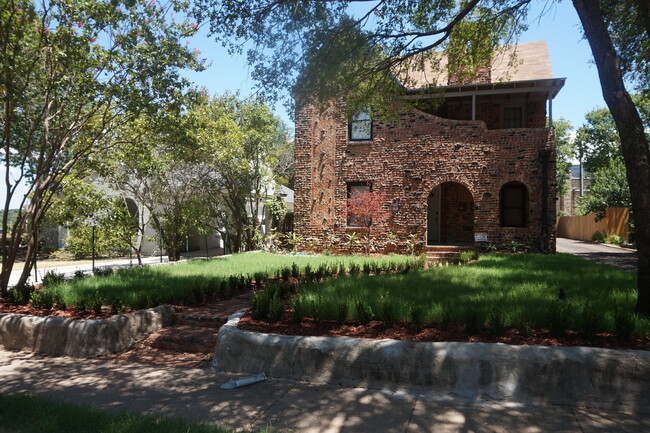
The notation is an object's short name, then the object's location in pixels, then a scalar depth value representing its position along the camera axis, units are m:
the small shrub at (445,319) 4.80
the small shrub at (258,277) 9.05
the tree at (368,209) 15.18
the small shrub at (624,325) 4.31
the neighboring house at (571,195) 50.38
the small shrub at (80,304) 6.59
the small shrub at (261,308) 5.65
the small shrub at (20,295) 7.41
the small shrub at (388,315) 5.05
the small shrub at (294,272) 9.66
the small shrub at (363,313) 5.24
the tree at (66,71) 7.27
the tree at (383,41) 5.29
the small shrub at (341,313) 5.36
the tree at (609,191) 23.14
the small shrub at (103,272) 9.56
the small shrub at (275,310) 5.47
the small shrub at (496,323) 4.58
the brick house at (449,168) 14.75
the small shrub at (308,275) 8.64
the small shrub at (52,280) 8.16
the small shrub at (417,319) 4.88
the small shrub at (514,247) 14.52
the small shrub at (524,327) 4.50
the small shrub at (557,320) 4.47
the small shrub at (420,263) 10.89
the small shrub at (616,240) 21.62
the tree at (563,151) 38.59
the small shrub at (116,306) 6.50
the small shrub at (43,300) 6.95
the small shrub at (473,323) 4.68
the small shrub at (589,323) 4.38
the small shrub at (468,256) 11.60
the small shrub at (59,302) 6.91
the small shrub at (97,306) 6.42
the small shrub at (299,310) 5.41
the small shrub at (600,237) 23.89
